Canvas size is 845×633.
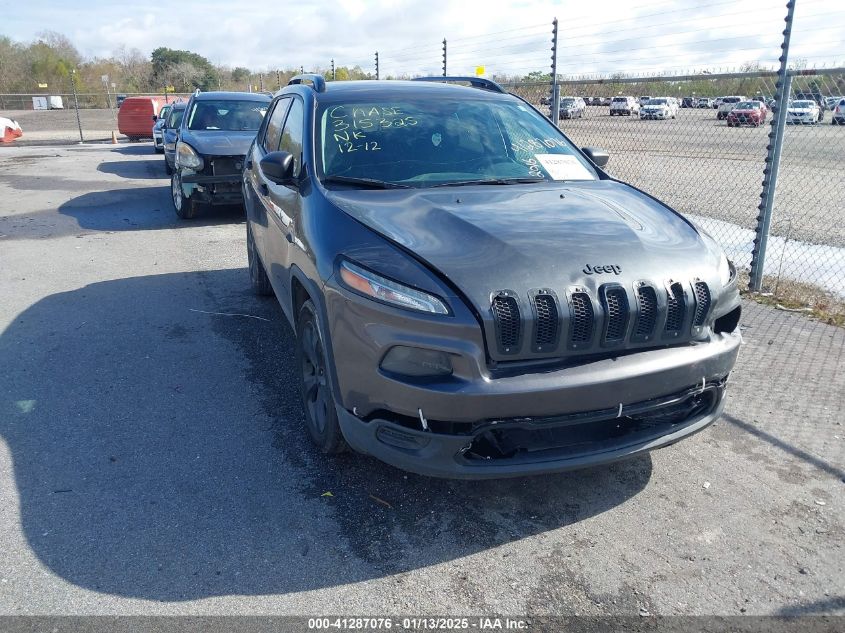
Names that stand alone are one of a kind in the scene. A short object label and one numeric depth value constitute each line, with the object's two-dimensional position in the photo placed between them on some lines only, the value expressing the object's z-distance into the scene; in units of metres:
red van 26.69
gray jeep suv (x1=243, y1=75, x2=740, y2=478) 2.69
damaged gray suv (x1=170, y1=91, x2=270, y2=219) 9.46
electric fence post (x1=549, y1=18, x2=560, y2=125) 8.53
